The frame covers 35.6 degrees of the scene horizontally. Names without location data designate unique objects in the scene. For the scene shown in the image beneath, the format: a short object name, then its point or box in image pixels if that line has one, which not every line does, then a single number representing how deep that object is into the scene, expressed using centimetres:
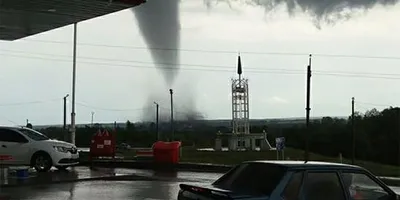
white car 2192
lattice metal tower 5344
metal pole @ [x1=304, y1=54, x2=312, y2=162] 3068
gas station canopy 1805
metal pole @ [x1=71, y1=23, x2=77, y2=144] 2990
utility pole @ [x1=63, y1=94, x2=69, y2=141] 3311
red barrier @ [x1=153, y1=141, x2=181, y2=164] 2548
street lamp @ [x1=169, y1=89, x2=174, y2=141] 4855
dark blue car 796
